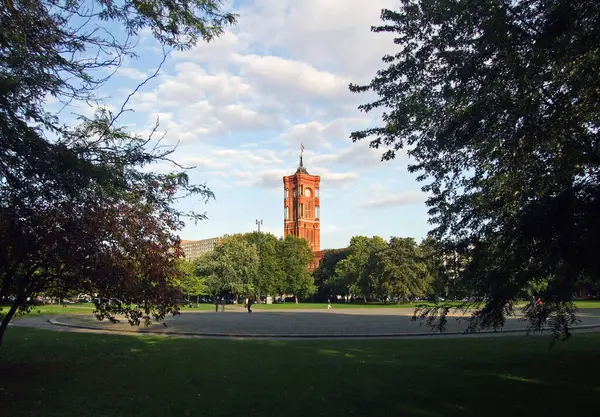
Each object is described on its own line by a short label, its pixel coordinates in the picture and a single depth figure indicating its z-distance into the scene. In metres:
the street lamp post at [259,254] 70.69
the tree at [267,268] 78.25
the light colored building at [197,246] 120.78
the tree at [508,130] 5.94
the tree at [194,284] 61.03
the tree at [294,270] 85.31
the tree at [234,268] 65.88
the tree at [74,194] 6.66
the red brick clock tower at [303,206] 147.51
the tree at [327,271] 98.62
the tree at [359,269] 74.31
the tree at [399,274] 66.50
